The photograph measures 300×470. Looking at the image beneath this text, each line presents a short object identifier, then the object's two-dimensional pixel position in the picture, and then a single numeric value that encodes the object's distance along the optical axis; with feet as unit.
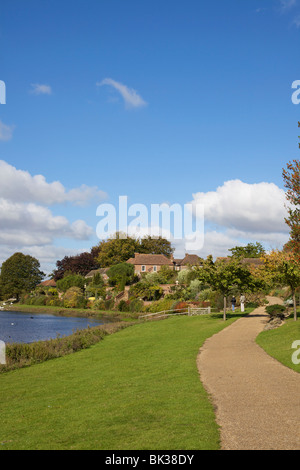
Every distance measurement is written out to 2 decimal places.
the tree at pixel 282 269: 94.94
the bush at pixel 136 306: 205.46
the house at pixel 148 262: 294.05
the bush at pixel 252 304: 155.03
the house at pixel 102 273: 306.55
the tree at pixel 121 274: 255.68
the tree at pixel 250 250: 311.06
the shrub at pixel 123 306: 216.10
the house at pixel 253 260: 273.07
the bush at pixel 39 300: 283.18
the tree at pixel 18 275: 325.62
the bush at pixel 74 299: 255.99
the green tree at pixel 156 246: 372.38
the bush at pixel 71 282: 287.48
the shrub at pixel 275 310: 105.66
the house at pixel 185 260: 316.52
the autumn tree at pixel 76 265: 364.38
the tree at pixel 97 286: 260.01
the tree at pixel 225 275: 116.78
